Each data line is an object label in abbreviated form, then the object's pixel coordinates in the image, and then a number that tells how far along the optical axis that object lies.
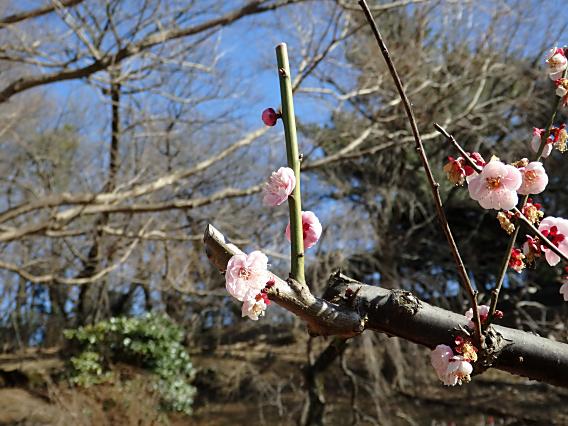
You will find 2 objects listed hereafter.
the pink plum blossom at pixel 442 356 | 0.53
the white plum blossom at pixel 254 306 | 0.51
